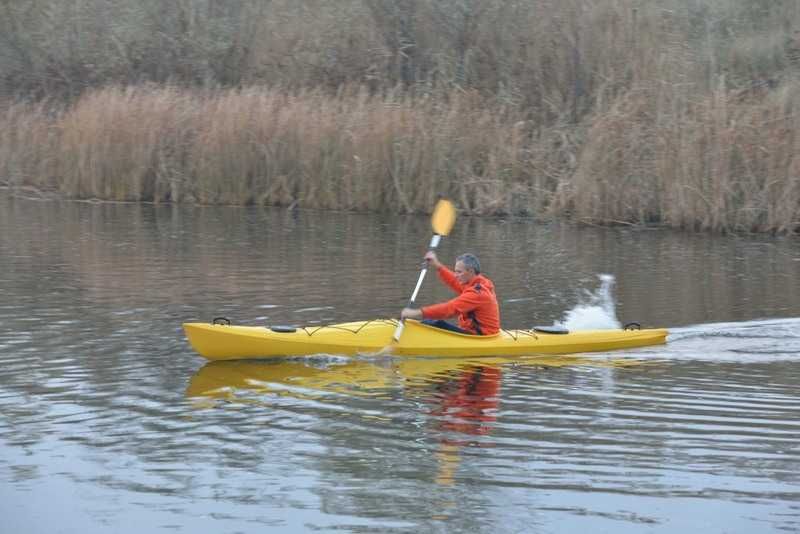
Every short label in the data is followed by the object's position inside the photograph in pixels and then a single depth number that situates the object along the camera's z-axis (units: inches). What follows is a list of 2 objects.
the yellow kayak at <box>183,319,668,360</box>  745.0
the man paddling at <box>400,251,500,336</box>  786.8
